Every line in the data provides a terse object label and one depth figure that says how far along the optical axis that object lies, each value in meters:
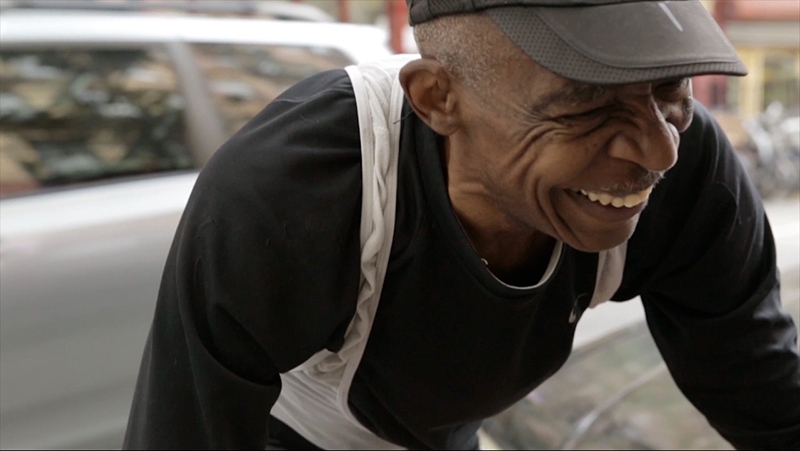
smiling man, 0.99
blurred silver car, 2.22
